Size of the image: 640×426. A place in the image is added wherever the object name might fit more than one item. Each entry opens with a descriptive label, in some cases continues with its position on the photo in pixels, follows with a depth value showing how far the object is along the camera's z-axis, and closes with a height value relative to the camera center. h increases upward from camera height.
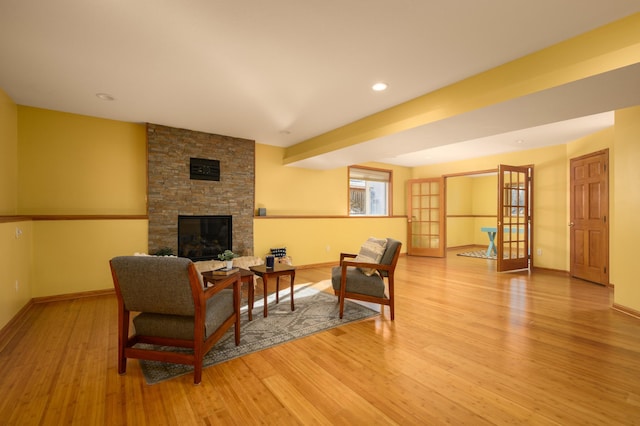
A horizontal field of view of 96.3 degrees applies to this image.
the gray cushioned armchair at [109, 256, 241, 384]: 1.98 -0.70
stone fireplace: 4.56 +0.46
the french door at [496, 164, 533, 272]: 5.90 +0.02
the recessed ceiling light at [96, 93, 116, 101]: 3.43 +1.39
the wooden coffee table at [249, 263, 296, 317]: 3.33 -0.73
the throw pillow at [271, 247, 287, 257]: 5.57 -0.80
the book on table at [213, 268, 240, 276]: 3.19 -0.69
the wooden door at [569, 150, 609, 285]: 4.61 -0.11
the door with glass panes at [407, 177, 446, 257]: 7.62 -0.17
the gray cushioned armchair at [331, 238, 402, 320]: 3.13 -0.79
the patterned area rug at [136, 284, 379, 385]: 2.23 -1.20
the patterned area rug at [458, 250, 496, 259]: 7.40 -1.19
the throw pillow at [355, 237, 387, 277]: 3.30 -0.49
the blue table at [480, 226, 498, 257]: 7.46 -0.78
